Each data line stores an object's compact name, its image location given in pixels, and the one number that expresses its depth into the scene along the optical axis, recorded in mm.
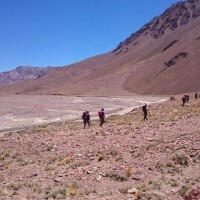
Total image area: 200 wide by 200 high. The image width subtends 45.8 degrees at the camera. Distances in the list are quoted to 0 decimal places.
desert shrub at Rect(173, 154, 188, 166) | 7870
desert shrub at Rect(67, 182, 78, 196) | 6758
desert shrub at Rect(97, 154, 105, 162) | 8755
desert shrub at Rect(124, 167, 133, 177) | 7509
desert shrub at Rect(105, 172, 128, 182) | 7341
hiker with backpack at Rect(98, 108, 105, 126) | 16420
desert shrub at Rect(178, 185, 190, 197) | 6341
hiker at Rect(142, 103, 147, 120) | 17110
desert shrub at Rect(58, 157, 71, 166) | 8822
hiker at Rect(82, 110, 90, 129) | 16311
